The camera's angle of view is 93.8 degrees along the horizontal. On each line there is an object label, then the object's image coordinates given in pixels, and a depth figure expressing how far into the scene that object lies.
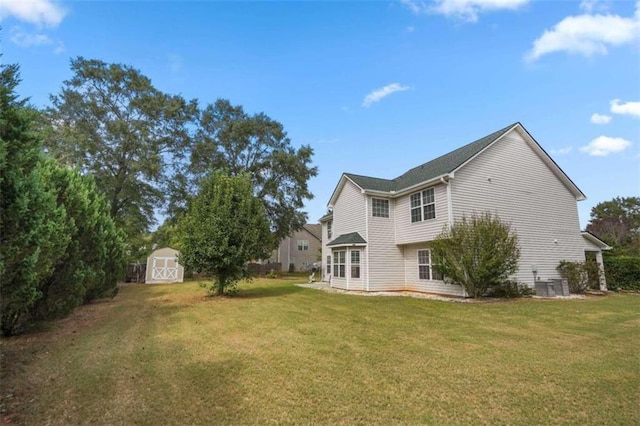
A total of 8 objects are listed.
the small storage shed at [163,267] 23.58
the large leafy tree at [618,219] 33.01
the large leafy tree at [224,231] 12.98
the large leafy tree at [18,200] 4.44
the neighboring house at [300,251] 46.88
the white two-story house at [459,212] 14.70
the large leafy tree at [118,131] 25.02
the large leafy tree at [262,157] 31.69
